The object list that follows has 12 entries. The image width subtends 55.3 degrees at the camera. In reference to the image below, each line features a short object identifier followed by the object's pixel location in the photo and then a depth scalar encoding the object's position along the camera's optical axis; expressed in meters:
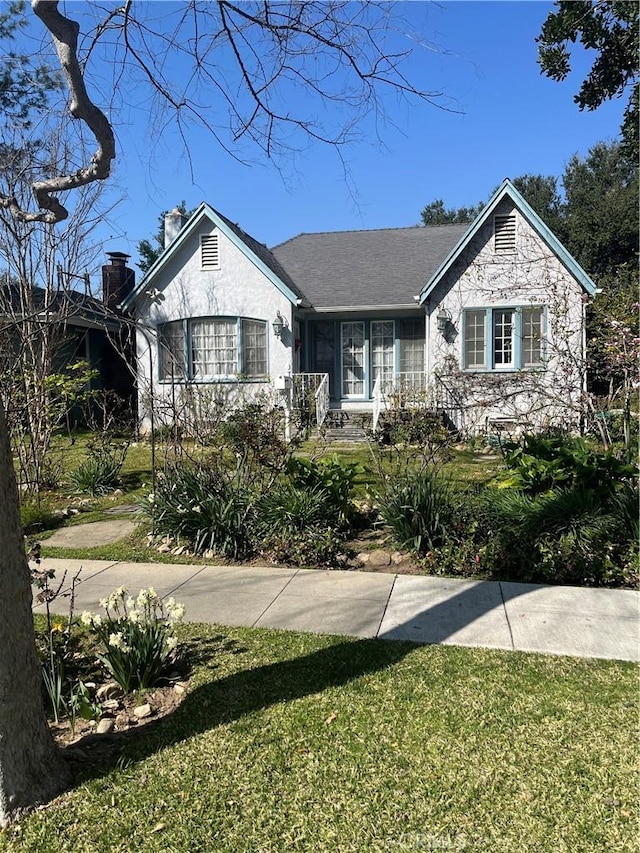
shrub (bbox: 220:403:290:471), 7.16
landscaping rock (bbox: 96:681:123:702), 3.73
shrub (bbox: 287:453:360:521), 6.84
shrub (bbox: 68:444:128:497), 9.84
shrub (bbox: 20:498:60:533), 7.98
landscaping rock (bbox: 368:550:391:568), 6.16
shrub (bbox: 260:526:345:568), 6.16
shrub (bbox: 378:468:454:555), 6.22
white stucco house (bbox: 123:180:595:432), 15.39
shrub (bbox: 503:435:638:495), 6.44
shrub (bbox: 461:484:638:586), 5.56
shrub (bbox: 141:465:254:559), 6.56
